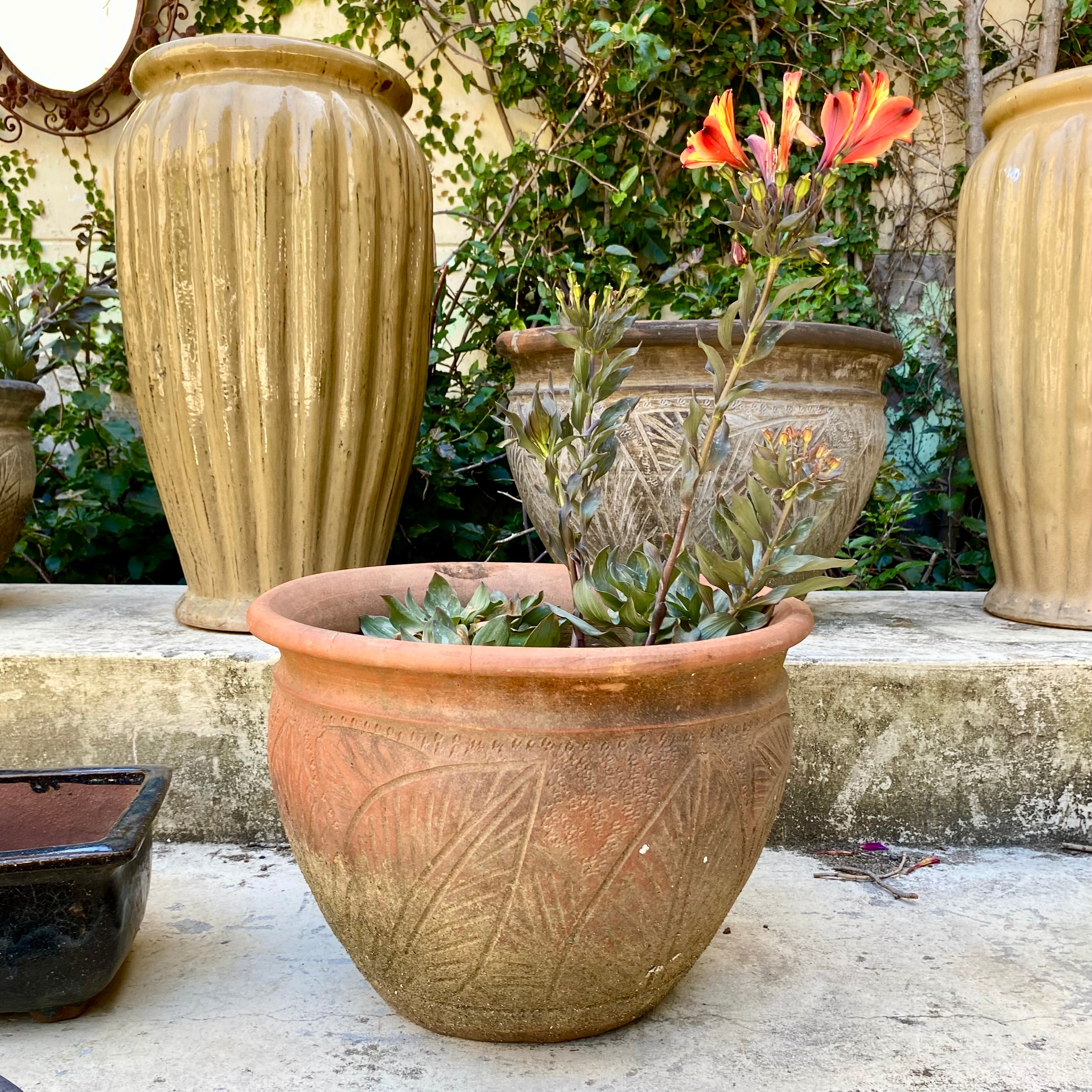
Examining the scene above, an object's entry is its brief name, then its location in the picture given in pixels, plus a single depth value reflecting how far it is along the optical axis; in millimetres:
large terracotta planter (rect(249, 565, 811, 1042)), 958
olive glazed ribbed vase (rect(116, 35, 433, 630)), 1788
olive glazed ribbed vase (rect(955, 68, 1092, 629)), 1896
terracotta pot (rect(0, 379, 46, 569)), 1950
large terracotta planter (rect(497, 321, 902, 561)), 1761
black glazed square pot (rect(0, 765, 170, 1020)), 1088
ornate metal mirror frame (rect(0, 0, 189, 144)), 3215
